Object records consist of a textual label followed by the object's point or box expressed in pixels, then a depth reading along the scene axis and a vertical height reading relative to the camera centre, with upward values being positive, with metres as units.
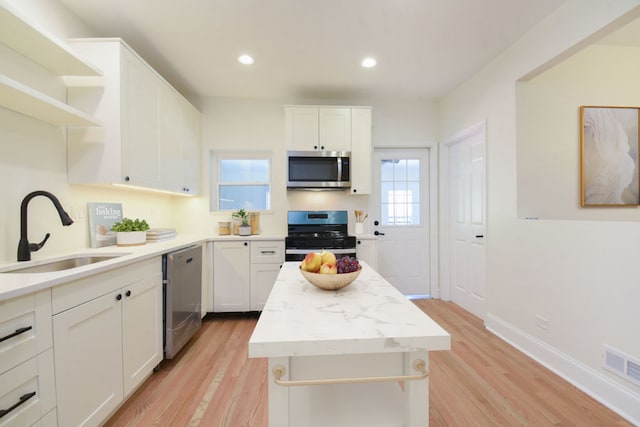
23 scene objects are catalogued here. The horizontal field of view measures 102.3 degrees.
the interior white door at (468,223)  2.76 -0.15
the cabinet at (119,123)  1.77 +0.69
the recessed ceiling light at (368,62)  2.45 +1.45
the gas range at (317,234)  2.78 -0.26
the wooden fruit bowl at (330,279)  0.97 -0.26
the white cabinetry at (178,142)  2.34 +0.74
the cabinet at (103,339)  1.13 -0.65
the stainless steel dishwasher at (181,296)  1.93 -0.68
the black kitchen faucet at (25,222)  1.37 -0.03
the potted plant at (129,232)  2.03 -0.14
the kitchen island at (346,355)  0.66 -0.42
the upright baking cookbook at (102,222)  1.94 -0.05
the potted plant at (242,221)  3.02 -0.09
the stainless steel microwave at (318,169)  2.97 +0.50
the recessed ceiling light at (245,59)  2.39 +1.45
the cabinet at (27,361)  0.91 -0.54
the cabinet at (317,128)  2.99 +0.98
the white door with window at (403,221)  3.45 -0.13
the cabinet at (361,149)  3.05 +0.74
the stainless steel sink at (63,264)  1.38 -0.28
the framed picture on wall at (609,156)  2.16 +0.44
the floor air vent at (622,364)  1.43 -0.90
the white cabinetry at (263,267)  2.82 -0.59
